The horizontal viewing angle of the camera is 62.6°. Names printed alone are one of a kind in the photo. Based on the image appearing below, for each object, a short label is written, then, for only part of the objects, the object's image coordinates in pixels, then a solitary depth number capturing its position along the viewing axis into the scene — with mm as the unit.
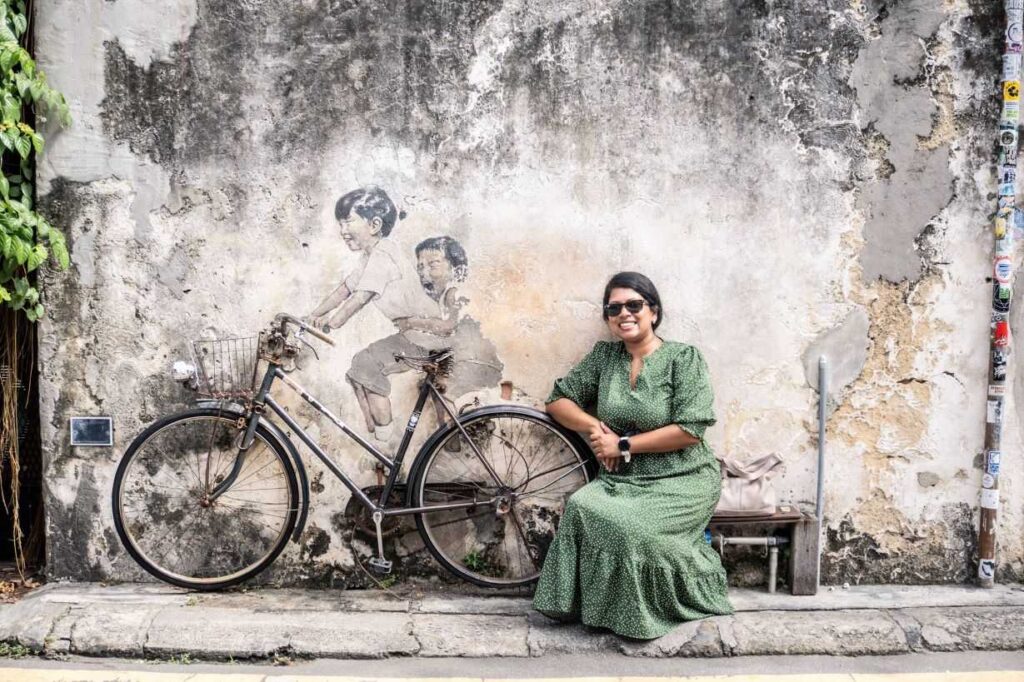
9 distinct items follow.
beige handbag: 4215
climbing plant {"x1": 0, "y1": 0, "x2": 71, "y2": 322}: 4062
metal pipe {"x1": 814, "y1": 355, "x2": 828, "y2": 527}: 4363
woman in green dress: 3871
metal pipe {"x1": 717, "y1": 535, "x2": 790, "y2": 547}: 4281
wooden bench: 4301
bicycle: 4309
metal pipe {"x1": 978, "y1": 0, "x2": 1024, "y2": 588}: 4223
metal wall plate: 4414
